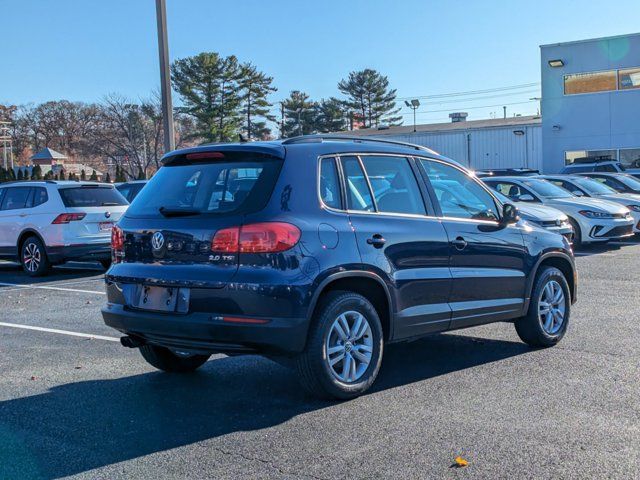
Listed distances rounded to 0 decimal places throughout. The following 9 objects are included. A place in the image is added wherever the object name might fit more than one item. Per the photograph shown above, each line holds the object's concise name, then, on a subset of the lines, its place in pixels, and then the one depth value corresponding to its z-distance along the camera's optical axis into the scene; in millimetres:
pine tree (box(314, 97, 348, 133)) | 77062
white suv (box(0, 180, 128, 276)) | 13086
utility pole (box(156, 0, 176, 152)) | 16094
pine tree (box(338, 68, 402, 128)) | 78688
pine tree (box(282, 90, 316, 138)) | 76312
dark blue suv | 4918
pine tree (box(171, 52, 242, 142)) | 60031
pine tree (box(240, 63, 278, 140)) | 64062
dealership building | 32156
